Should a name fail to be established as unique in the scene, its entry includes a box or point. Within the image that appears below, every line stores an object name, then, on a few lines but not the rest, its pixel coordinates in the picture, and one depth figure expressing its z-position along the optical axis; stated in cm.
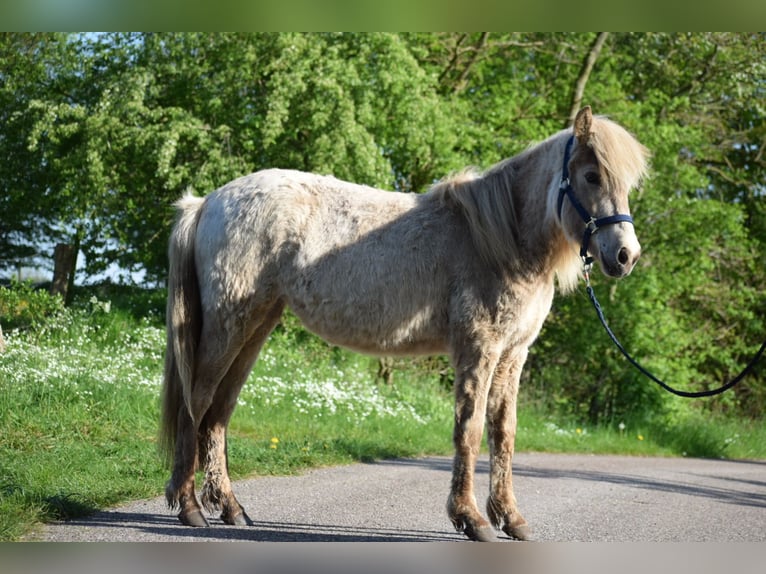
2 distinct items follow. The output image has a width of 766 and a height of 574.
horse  480
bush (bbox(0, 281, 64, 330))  1083
